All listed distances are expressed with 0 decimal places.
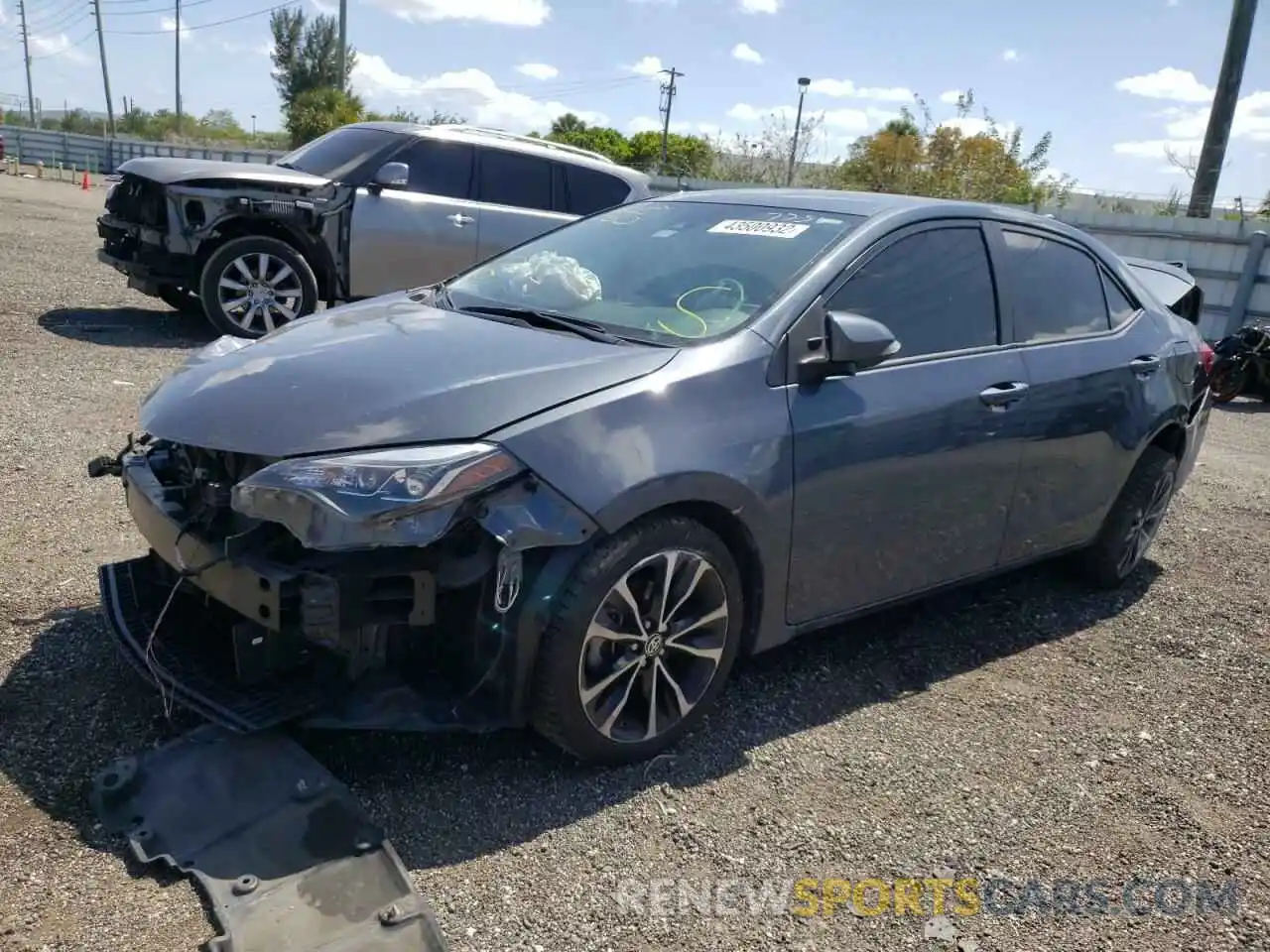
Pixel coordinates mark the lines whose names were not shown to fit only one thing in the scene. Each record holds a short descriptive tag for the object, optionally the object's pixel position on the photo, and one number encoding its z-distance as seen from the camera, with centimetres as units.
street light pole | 2875
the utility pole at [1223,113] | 1512
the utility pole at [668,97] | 4956
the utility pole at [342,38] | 3938
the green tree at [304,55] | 5684
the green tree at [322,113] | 4253
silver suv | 836
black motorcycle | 1118
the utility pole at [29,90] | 6443
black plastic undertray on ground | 237
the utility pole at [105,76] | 6329
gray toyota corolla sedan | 277
